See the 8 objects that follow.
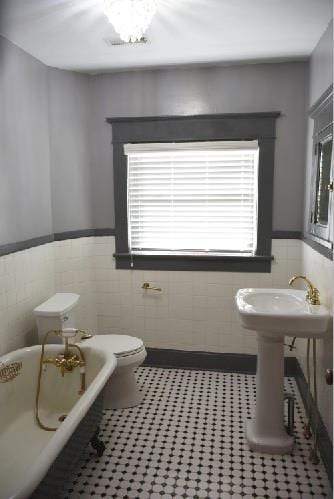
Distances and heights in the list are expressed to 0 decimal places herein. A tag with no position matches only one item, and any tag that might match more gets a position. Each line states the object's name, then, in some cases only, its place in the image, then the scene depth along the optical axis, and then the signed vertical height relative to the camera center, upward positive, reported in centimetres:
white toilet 286 -110
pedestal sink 227 -114
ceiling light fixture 190 +90
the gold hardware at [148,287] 360 -82
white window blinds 336 +2
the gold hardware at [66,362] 255 -107
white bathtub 199 -127
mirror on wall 244 +17
